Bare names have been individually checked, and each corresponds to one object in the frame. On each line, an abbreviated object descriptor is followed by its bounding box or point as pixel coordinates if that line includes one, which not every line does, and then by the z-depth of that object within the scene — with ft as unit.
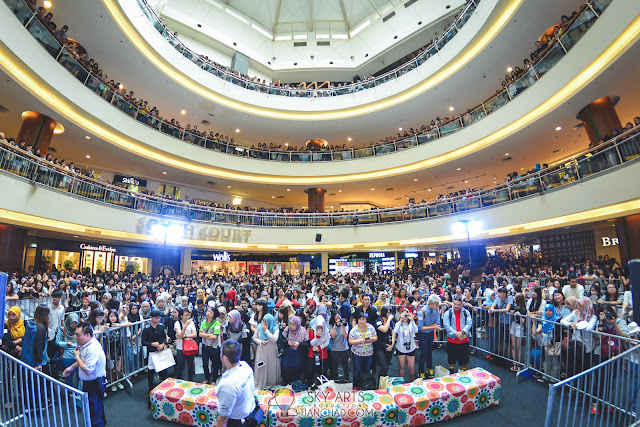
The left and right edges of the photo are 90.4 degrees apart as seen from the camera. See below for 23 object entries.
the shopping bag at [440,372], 19.02
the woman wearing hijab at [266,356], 19.06
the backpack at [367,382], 18.03
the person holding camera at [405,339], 19.69
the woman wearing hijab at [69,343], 17.18
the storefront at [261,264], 73.83
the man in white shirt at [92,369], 13.82
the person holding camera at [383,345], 19.22
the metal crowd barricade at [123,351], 19.24
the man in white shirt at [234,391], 10.09
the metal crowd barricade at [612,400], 12.30
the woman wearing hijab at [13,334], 16.24
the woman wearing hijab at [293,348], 18.93
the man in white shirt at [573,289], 25.17
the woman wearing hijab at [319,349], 18.79
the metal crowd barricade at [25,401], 11.78
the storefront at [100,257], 50.90
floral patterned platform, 14.56
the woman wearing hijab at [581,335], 16.48
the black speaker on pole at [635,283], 11.43
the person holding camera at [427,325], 20.34
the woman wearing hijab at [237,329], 19.43
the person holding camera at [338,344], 19.26
